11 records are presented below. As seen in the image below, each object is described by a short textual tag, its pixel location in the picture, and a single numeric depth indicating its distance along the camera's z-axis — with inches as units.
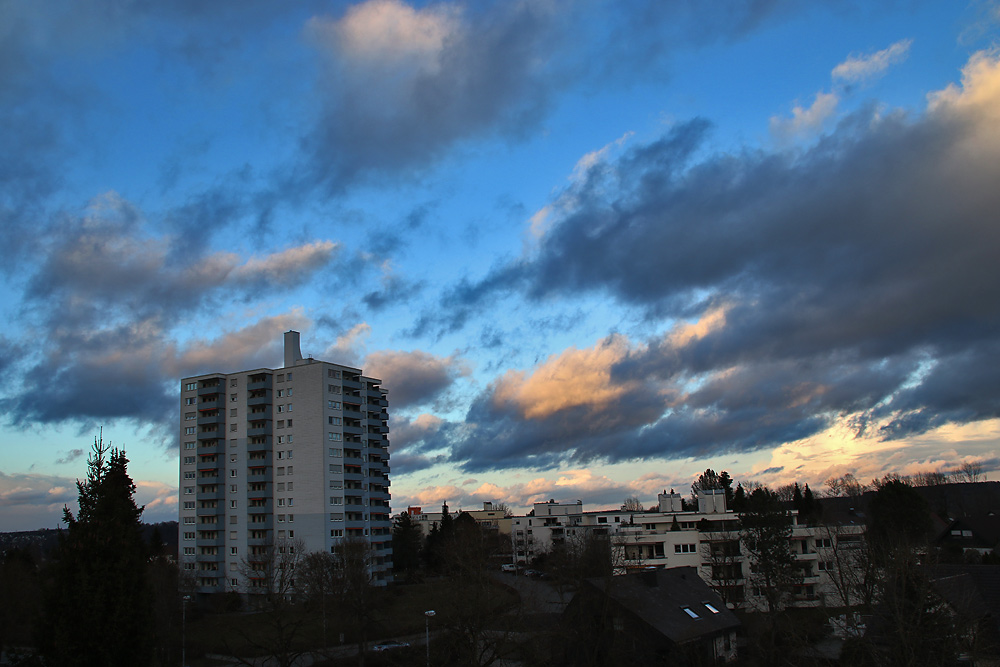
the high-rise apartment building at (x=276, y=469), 3403.1
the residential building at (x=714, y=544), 2357.3
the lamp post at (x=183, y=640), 2007.9
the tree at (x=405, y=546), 4318.4
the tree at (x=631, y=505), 7357.3
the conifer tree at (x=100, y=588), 832.3
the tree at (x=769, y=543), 2187.5
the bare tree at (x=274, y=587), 1315.0
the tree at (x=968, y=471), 6688.0
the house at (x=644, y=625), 1471.5
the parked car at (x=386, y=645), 2051.4
